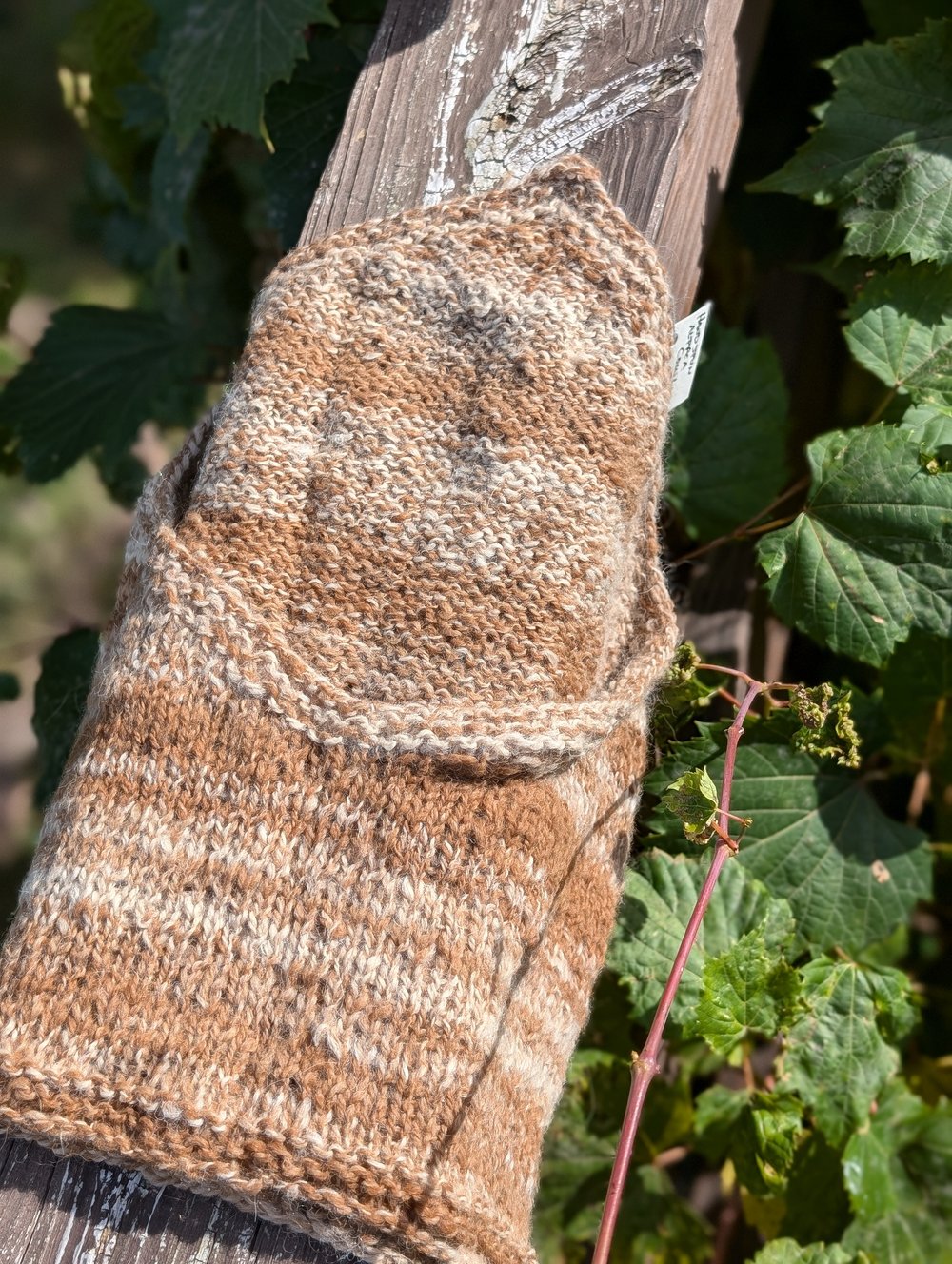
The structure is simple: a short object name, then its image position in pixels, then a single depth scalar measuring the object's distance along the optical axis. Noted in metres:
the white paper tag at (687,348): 1.01
